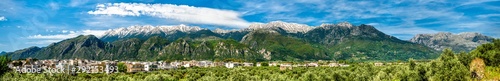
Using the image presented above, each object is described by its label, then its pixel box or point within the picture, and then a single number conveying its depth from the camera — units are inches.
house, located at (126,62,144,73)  7092.5
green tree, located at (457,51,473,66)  2019.1
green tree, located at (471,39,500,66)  1828.2
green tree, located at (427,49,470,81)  1550.9
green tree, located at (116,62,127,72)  7409.5
